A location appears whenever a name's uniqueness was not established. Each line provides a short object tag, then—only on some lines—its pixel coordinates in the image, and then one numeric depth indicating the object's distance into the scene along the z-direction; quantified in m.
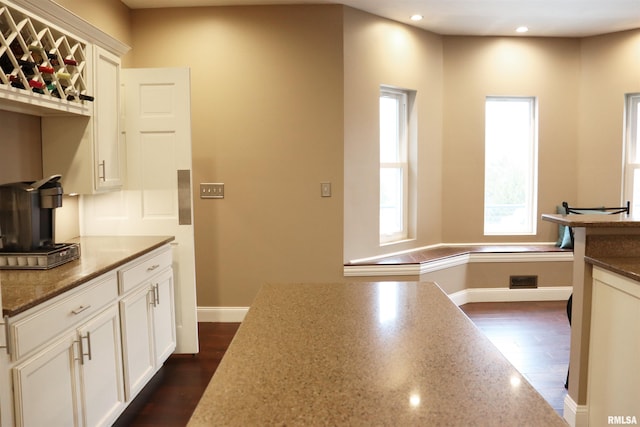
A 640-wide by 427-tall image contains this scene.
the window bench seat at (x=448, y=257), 3.94
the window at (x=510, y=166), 4.86
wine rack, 1.94
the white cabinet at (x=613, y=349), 1.77
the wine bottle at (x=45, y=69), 2.11
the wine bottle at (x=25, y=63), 2.00
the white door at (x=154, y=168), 2.98
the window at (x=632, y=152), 4.64
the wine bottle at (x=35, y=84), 2.04
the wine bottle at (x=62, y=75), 2.26
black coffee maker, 1.99
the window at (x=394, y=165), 4.43
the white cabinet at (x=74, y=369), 1.51
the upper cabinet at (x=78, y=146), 2.56
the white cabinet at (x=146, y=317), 2.31
